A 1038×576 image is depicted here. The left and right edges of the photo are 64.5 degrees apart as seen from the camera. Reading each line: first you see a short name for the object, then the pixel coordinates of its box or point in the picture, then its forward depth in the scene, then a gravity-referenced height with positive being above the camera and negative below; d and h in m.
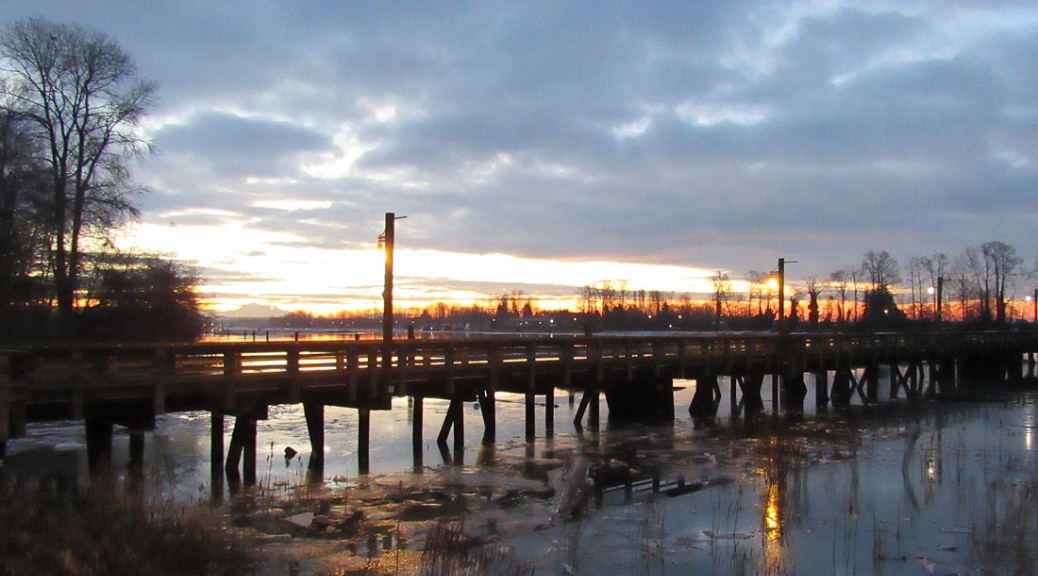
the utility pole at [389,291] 20.62 +0.32
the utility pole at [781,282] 34.66 +0.96
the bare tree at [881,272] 122.00 +4.94
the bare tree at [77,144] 30.31 +6.20
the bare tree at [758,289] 158.05 +3.07
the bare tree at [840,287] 135.12 +3.03
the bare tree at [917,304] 131.62 +0.21
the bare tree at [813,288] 134.75 +2.86
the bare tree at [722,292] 160.75 +2.52
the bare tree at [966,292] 121.62 +2.00
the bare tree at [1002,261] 118.12 +6.42
